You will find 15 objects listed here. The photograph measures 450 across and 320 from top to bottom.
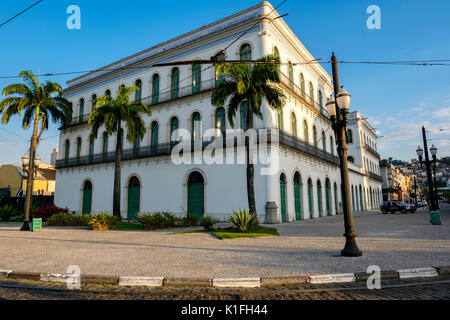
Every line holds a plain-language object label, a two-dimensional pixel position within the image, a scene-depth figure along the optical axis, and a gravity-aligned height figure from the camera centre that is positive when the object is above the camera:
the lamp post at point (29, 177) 15.27 +1.49
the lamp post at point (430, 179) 14.70 +1.03
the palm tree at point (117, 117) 19.02 +5.94
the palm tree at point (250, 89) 13.93 +5.72
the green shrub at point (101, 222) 15.52 -1.14
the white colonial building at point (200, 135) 19.22 +5.29
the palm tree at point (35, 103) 21.20 +8.06
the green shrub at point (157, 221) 15.40 -1.11
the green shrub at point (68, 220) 18.41 -1.17
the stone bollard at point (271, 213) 17.05 -0.84
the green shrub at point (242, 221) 12.56 -0.97
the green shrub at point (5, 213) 23.81 -0.81
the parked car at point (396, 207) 30.51 -1.08
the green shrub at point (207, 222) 13.88 -1.11
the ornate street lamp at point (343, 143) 6.91 +1.50
